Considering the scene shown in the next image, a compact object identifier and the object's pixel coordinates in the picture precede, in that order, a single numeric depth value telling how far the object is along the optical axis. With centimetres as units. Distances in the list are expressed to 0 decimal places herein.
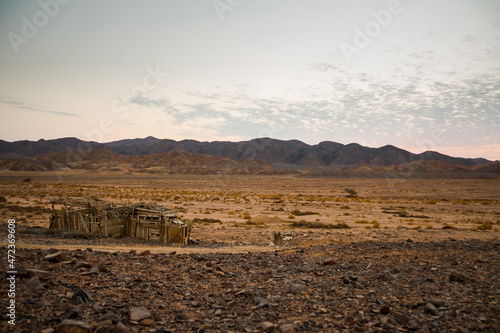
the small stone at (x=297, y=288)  815
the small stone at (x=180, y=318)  661
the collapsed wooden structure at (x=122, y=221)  1806
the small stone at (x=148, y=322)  632
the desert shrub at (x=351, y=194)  5453
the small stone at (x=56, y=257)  920
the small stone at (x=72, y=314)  619
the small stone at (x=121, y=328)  574
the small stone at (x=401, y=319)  630
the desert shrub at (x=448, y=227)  2419
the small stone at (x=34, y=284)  710
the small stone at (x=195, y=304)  738
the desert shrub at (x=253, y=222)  2617
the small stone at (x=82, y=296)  694
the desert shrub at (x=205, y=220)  2691
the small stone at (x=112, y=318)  623
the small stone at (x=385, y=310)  670
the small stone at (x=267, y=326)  625
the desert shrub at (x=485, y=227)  2412
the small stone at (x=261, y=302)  729
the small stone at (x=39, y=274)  767
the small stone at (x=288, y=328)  620
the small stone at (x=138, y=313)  644
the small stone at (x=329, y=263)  1063
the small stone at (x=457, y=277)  825
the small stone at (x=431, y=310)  657
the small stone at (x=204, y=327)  628
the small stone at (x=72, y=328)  573
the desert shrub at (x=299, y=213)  3266
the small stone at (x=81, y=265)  880
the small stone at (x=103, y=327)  575
